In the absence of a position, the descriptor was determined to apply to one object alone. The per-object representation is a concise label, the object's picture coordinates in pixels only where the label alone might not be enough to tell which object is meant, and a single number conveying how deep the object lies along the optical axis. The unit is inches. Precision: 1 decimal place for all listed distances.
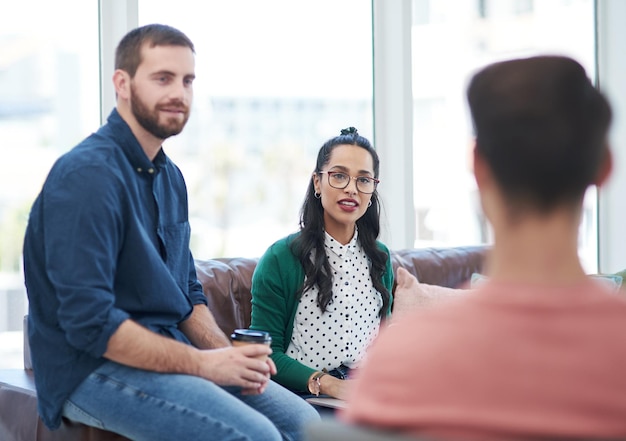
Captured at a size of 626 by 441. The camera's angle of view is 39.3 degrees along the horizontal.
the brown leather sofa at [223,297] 97.7
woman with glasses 112.9
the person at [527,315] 38.8
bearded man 81.7
